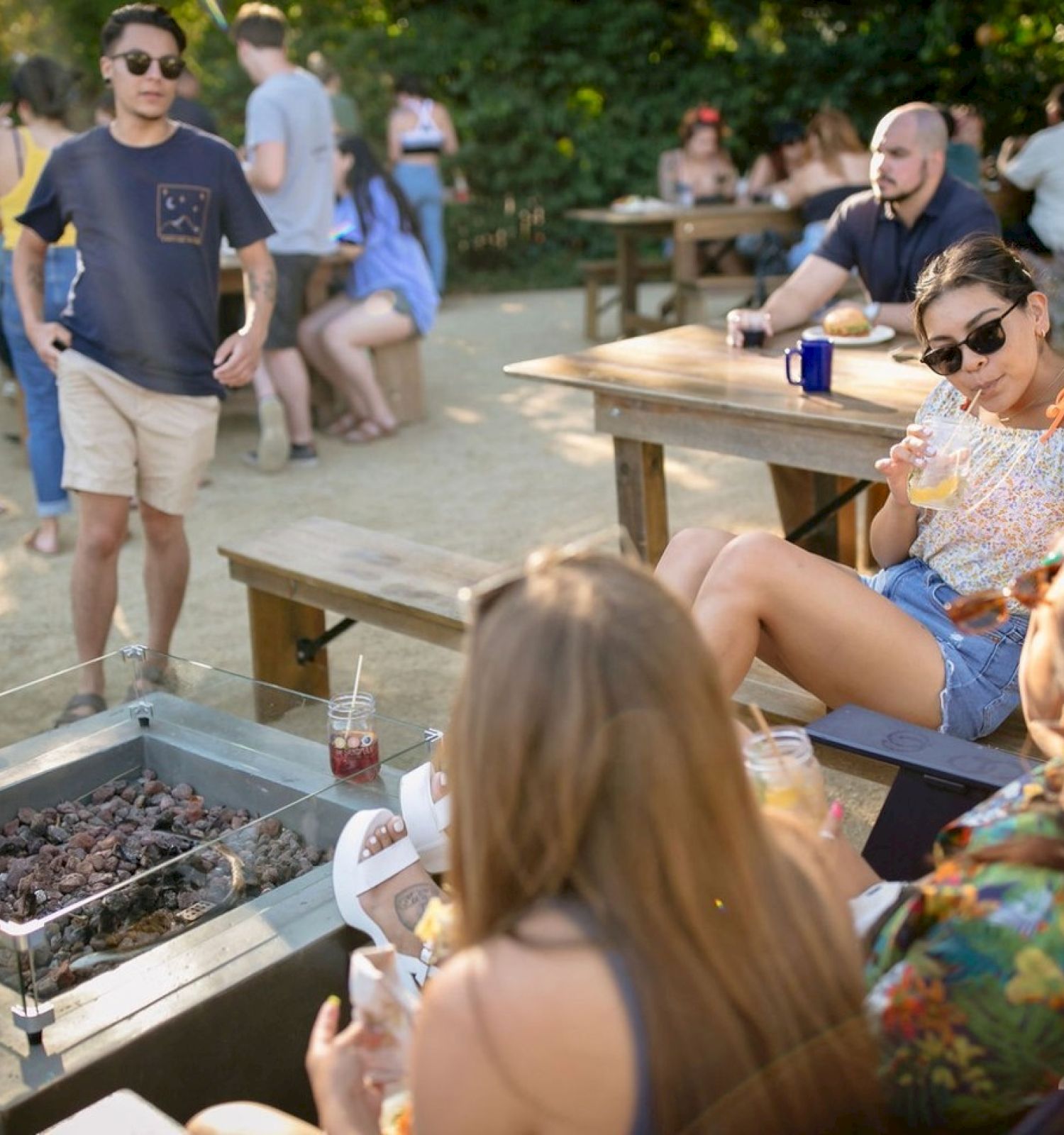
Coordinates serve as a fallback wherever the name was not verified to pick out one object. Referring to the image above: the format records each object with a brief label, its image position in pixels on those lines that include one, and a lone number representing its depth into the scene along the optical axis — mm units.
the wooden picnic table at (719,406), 3574
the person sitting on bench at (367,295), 7047
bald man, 4461
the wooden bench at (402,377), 7305
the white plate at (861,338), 4281
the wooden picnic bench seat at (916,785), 2227
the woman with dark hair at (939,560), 2672
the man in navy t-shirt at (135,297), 3711
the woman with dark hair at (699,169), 9883
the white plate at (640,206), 9219
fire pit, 2035
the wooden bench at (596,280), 9242
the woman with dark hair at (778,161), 9688
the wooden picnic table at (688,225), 8531
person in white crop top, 10508
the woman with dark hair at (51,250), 5223
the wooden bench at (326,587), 3521
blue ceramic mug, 3707
